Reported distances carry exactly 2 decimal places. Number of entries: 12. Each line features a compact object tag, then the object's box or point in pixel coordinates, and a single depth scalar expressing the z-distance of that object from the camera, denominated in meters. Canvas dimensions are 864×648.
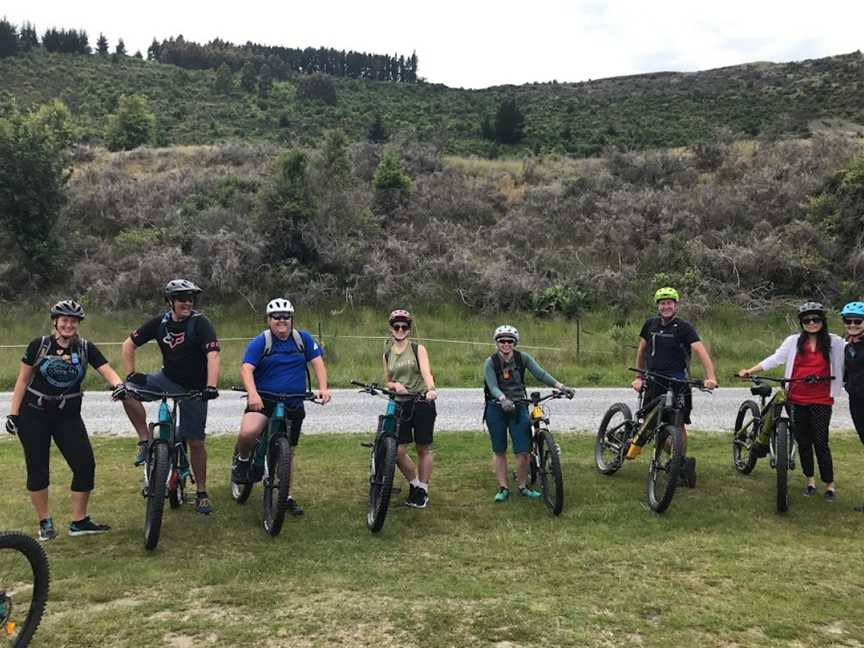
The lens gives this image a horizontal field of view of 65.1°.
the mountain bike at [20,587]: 3.72
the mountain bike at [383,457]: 5.69
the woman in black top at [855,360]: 6.29
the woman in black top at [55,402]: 5.30
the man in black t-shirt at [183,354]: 5.97
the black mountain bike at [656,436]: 6.17
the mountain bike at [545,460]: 6.18
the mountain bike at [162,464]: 5.29
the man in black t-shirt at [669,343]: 7.06
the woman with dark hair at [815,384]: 6.49
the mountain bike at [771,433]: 6.25
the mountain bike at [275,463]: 5.49
